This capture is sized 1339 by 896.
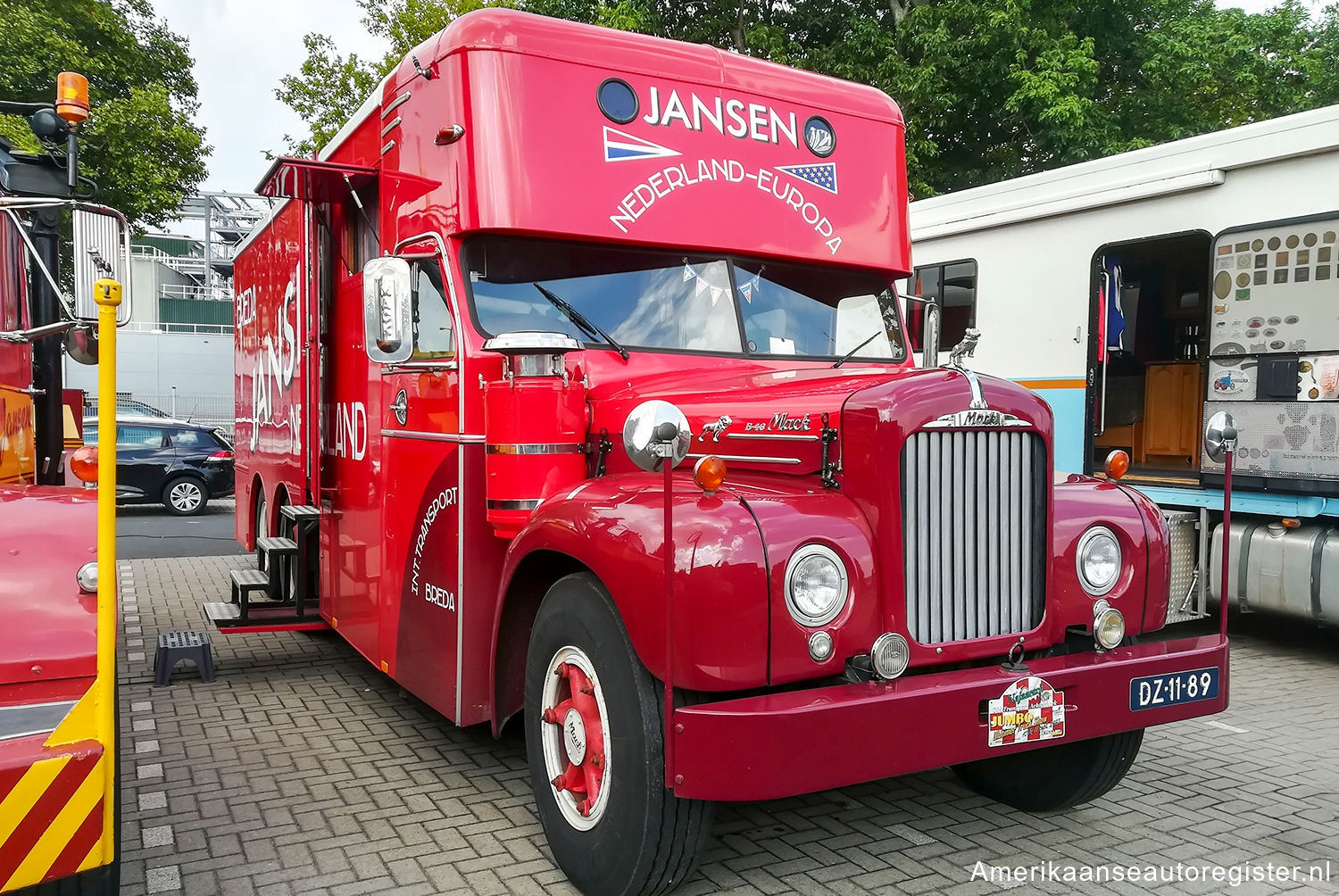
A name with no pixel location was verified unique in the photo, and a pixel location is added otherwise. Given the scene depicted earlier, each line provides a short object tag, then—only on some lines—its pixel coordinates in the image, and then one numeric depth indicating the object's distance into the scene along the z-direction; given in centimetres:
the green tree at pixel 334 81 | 2102
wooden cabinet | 966
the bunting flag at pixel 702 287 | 455
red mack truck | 304
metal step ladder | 631
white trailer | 681
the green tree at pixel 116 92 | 1714
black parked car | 1580
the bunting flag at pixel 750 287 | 464
